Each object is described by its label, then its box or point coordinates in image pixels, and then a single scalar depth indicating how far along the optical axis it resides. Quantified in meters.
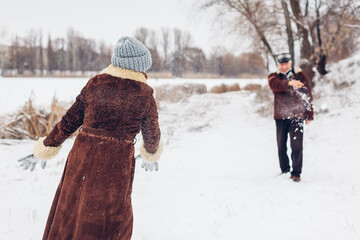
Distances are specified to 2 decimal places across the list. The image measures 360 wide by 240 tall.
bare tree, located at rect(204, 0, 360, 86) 10.15
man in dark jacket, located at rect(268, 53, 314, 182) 3.56
